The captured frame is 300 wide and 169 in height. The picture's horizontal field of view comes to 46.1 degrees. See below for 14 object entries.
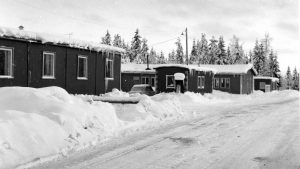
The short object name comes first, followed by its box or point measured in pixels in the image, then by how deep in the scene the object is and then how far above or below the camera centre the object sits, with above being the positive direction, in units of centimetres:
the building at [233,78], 4566 +76
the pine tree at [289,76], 11516 +274
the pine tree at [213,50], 8791 +847
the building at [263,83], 6189 +18
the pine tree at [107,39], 9655 +1215
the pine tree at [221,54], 8450 +718
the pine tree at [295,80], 11415 +141
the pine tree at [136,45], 9000 +976
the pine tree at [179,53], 11156 +979
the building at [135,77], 4515 +81
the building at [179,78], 3294 +52
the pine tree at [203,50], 9486 +953
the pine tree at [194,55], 10402 +877
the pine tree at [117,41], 10288 +1231
